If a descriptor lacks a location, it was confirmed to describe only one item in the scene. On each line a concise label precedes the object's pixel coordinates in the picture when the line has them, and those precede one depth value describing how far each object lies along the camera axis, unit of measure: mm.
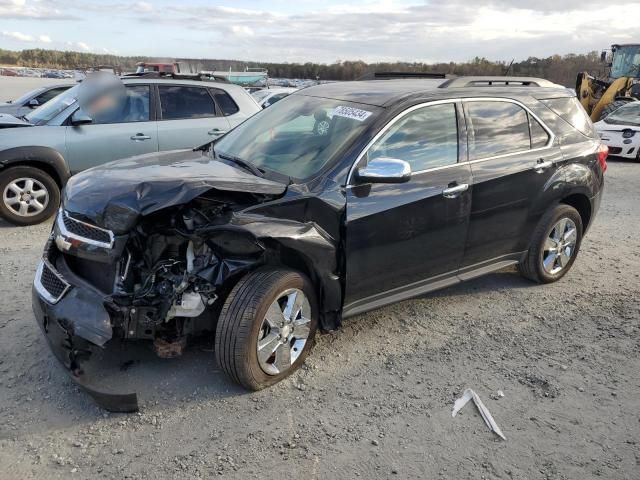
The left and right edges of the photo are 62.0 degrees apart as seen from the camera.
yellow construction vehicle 16656
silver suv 6400
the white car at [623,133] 12844
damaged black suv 3086
